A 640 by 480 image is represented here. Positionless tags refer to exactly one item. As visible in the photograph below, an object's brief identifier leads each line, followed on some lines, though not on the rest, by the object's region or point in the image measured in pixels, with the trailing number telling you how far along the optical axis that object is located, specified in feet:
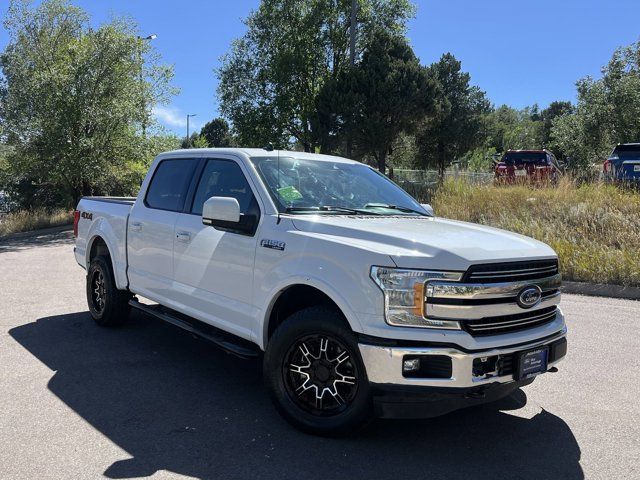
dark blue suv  44.22
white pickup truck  10.66
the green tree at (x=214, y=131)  259.97
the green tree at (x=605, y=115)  73.92
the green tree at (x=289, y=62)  84.53
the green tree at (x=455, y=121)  102.73
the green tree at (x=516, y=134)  210.59
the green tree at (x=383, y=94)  76.18
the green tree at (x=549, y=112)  239.54
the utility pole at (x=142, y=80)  63.61
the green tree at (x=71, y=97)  56.59
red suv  60.44
